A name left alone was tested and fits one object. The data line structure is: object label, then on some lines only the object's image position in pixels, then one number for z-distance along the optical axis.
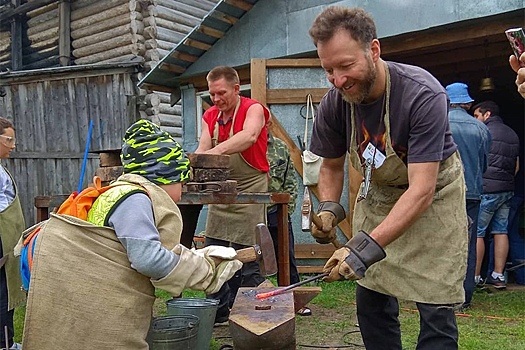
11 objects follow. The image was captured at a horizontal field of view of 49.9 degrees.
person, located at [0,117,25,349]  4.04
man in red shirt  4.56
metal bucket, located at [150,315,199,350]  3.15
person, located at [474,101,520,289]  6.27
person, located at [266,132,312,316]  5.16
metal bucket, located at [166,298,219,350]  3.73
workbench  3.80
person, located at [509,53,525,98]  1.96
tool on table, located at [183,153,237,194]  3.92
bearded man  2.43
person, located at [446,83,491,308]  5.21
